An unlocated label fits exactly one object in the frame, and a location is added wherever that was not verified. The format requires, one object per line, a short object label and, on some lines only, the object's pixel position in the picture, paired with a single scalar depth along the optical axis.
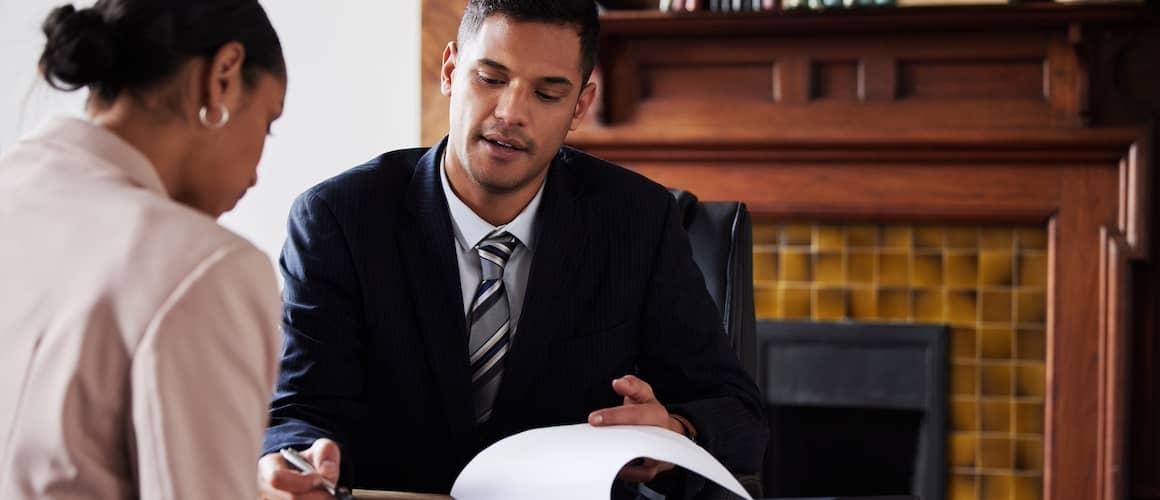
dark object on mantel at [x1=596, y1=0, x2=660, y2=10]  2.90
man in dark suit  1.31
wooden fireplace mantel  2.63
